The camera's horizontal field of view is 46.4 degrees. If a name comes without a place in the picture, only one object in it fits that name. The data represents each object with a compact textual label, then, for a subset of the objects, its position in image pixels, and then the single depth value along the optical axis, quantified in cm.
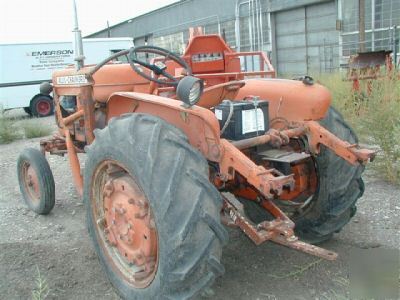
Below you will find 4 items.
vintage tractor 232
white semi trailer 1495
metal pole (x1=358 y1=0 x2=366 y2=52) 992
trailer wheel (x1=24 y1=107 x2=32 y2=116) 1572
